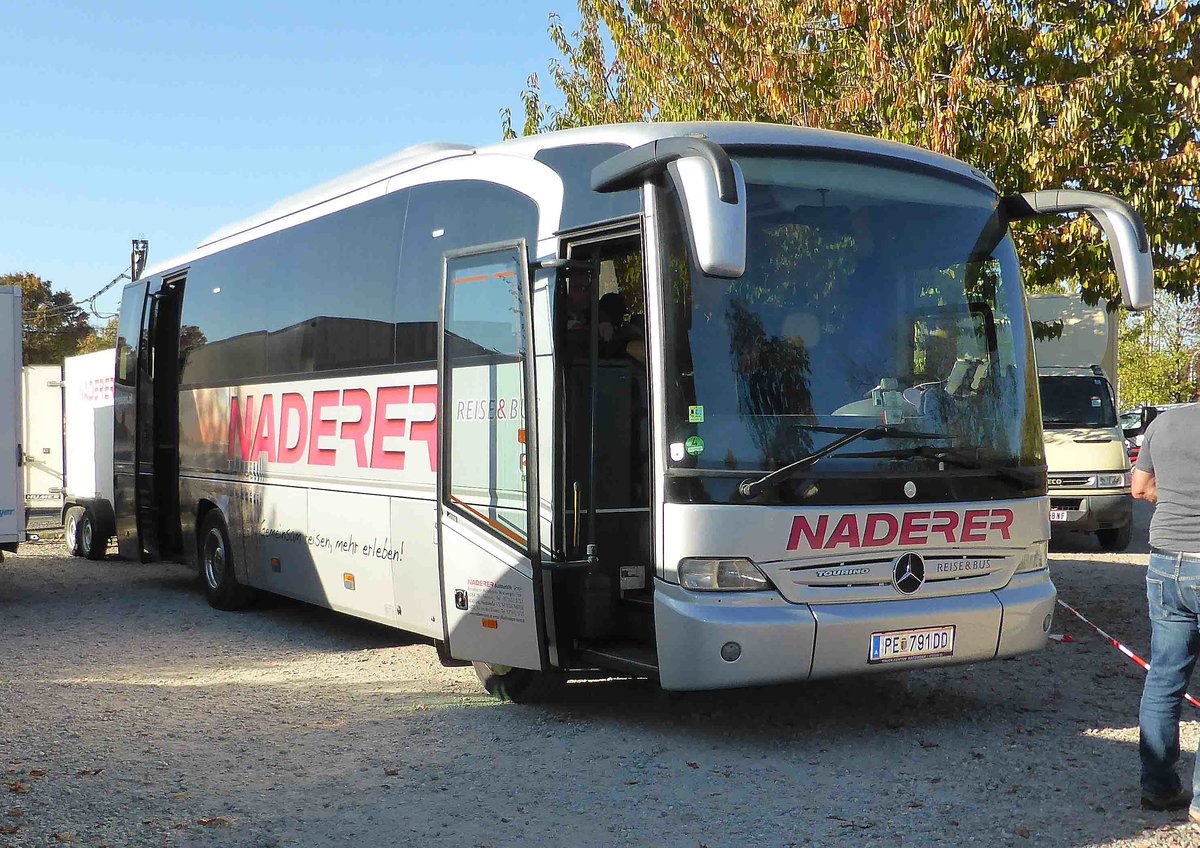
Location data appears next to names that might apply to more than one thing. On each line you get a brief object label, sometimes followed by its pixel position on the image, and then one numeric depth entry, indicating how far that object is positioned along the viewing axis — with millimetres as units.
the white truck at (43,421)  24875
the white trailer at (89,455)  18453
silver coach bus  6793
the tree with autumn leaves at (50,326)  65062
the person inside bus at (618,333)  7645
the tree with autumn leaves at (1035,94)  10703
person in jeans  5691
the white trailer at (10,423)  13359
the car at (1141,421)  15703
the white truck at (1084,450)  16844
